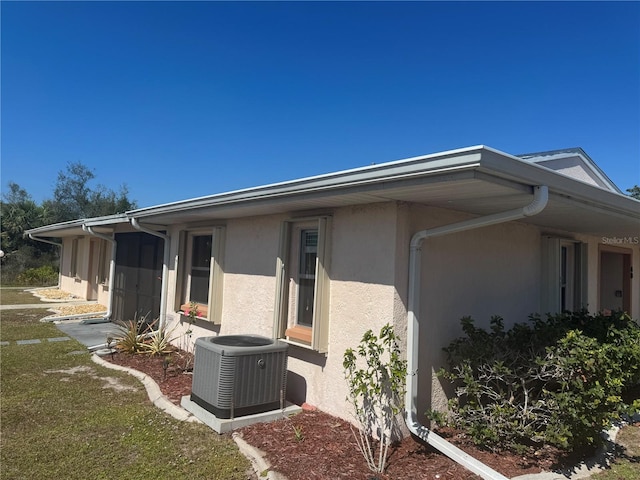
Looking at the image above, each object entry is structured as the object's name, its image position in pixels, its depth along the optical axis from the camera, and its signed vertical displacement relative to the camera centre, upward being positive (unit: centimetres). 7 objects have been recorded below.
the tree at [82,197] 3425 +489
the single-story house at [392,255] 351 +16
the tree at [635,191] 3497 +745
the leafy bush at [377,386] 391 -117
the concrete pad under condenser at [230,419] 438 -174
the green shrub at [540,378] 350 -98
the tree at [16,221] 2656 +197
